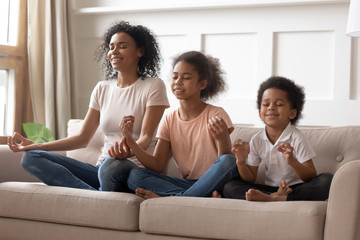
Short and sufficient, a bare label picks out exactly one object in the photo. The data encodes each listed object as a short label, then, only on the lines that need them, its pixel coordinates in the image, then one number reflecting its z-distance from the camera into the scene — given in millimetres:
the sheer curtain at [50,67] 3749
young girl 2270
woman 2352
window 3762
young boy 2104
